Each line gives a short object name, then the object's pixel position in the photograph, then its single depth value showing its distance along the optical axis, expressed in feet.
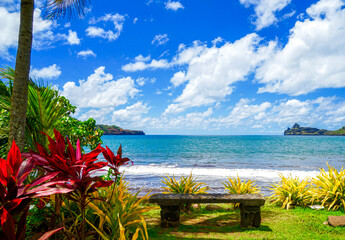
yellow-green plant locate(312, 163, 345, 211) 21.17
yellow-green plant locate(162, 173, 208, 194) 23.48
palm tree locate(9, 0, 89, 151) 11.09
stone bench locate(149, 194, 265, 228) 16.94
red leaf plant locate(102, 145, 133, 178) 9.68
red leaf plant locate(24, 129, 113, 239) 6.81
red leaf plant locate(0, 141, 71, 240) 3.97
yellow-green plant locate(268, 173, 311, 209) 22.80
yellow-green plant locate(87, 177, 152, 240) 11.16
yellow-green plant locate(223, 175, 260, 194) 23.45
